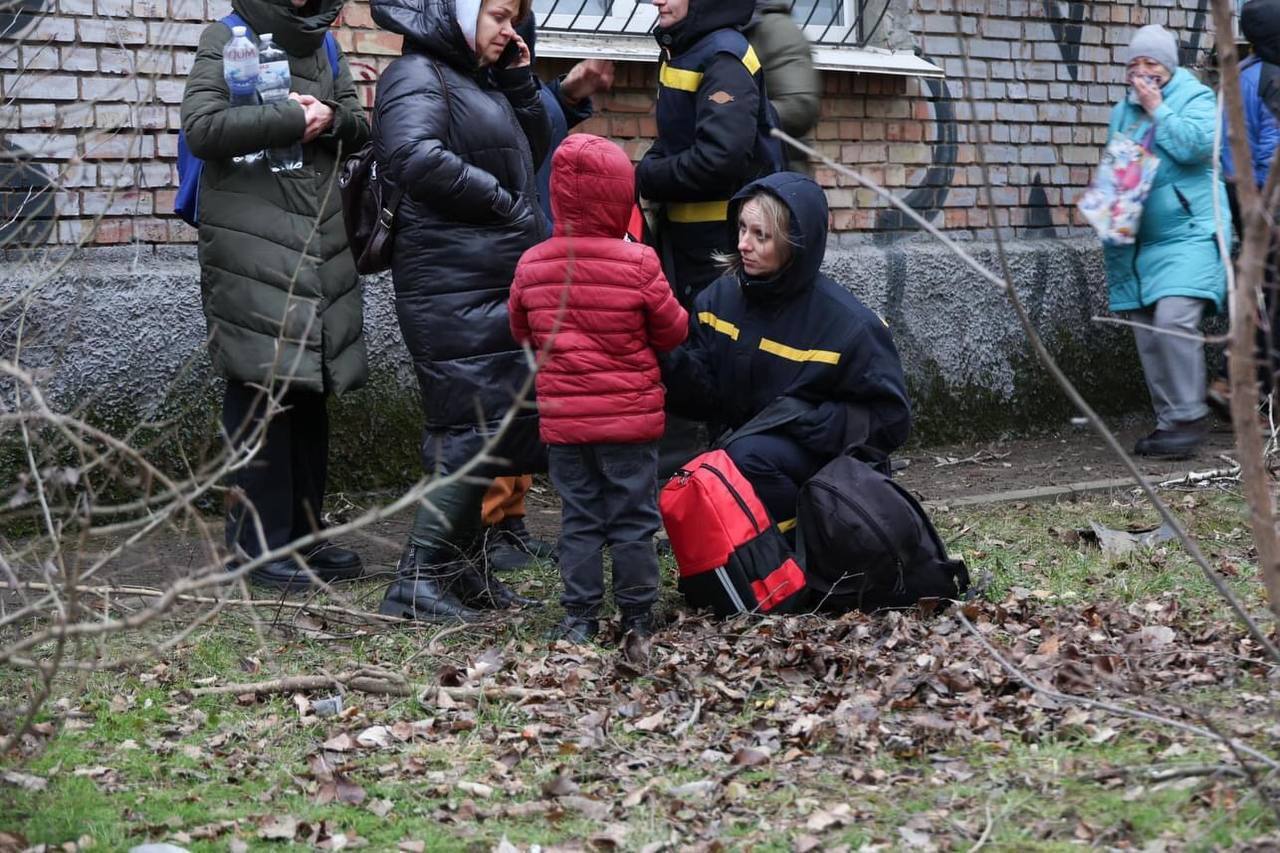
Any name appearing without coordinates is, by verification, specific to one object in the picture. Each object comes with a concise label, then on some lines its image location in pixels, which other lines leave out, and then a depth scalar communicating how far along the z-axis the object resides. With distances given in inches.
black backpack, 366.3
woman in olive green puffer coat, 390.9
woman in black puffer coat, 372.2
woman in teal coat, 588.4
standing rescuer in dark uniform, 454.9
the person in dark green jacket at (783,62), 493.4
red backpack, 367.9
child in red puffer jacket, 347.6
